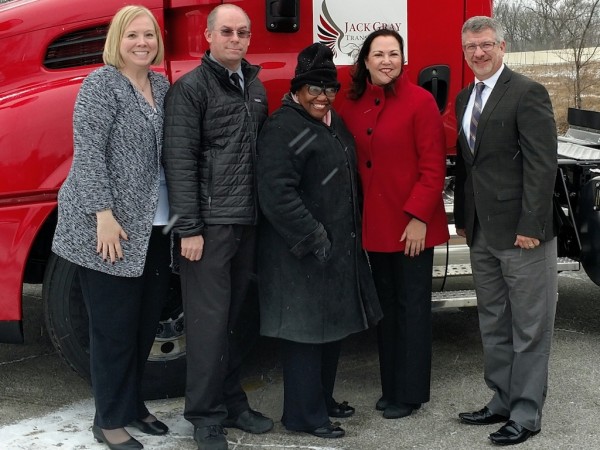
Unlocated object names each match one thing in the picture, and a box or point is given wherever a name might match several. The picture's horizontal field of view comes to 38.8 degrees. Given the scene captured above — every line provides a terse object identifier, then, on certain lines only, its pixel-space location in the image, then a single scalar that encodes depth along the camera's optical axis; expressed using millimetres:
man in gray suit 3299
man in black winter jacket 3203
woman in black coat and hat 3273
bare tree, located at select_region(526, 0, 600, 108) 15195
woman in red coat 3498
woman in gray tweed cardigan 3086
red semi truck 3523
